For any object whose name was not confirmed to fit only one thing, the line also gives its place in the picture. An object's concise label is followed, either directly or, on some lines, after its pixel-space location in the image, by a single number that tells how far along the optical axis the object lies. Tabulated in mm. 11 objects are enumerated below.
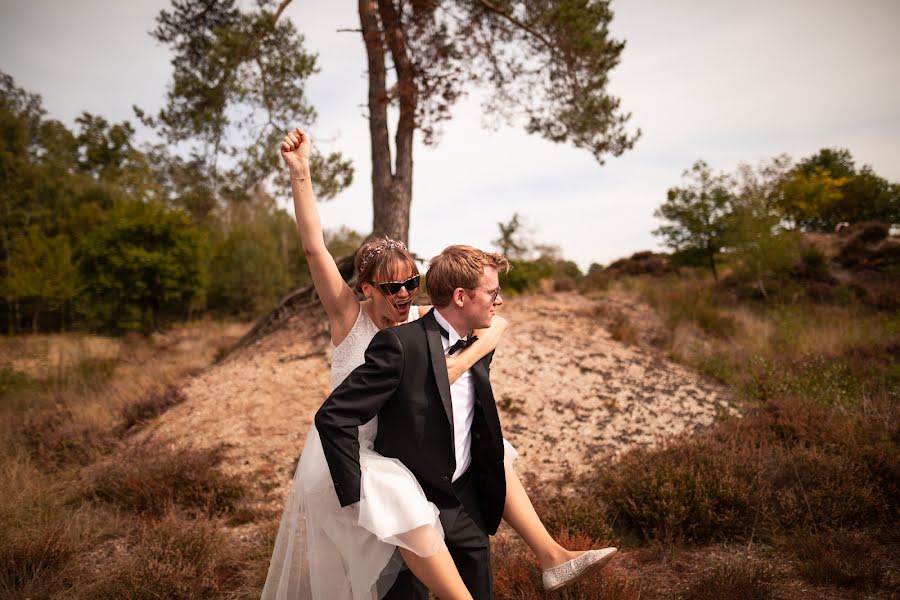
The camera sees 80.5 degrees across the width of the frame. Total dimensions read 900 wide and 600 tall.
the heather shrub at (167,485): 4770
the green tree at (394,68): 8367
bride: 2023
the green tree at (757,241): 12844
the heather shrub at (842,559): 3188
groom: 2014
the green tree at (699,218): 14492
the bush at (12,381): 9477
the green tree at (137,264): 19495
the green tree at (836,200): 24078
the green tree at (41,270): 20828
